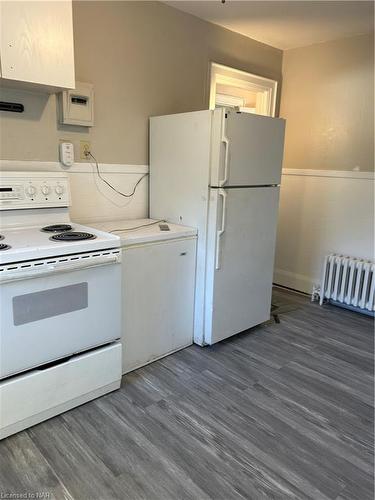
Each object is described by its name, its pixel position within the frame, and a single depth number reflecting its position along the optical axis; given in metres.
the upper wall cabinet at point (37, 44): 1.75
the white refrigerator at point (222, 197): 2.35
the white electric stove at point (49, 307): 1.64
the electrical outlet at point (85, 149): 2.42
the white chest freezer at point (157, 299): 2.22
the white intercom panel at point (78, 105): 2.26
